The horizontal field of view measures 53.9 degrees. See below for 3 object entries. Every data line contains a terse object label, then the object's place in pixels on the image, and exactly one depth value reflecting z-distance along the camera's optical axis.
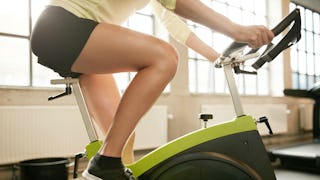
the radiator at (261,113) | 3.58
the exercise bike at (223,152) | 1.05
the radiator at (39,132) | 2.19
